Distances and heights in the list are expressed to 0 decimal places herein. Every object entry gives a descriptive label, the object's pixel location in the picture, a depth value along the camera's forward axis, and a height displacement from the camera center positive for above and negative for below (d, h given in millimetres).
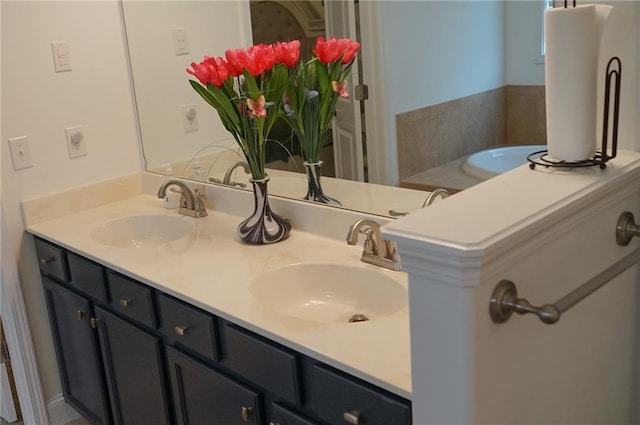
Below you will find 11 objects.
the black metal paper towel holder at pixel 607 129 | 1285 -207
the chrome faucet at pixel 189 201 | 2404 -515
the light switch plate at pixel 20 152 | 2385 -294
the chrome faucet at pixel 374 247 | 1708 -531
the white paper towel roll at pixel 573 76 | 1242 -98
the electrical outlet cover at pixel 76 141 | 2533 -289
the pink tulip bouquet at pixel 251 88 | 1891 -107
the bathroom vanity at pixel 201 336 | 1335 -658
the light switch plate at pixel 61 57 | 2443 +27
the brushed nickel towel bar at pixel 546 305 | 1014 -425
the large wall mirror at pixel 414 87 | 1620 -137
